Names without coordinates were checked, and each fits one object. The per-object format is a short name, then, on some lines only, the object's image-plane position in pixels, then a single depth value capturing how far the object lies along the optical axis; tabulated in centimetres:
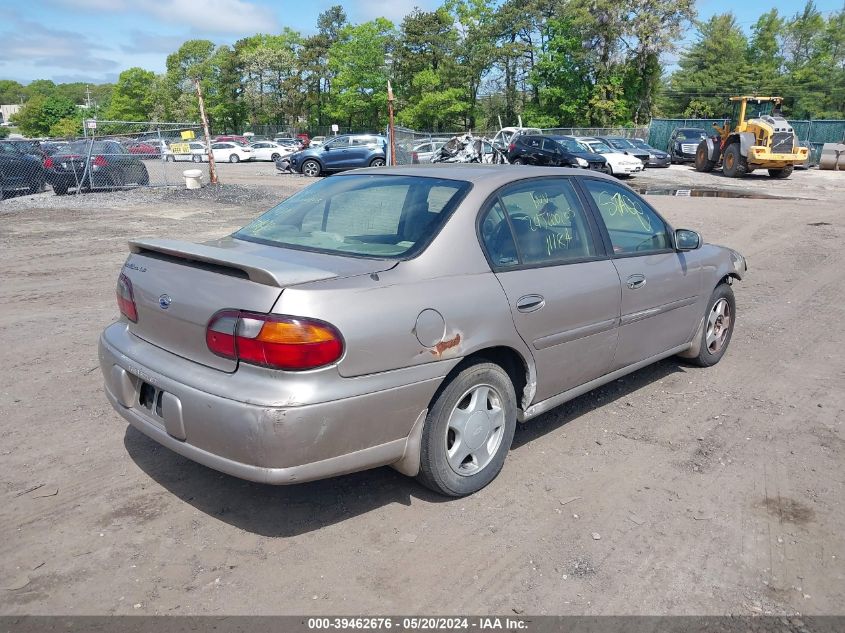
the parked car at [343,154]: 2709
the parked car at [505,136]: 3038
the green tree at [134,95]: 10056
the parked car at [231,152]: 4307
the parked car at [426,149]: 2508
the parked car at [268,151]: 4400
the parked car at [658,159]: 3125
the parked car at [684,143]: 3444
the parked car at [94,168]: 1812
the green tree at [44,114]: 11681
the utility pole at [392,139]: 1655
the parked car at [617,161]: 2644
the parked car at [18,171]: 1756
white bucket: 1927
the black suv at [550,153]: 2552
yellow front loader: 2491
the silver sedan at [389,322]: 279
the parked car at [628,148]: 3042
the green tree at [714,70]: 6781
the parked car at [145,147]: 2098
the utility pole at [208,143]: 1763
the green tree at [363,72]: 6888
